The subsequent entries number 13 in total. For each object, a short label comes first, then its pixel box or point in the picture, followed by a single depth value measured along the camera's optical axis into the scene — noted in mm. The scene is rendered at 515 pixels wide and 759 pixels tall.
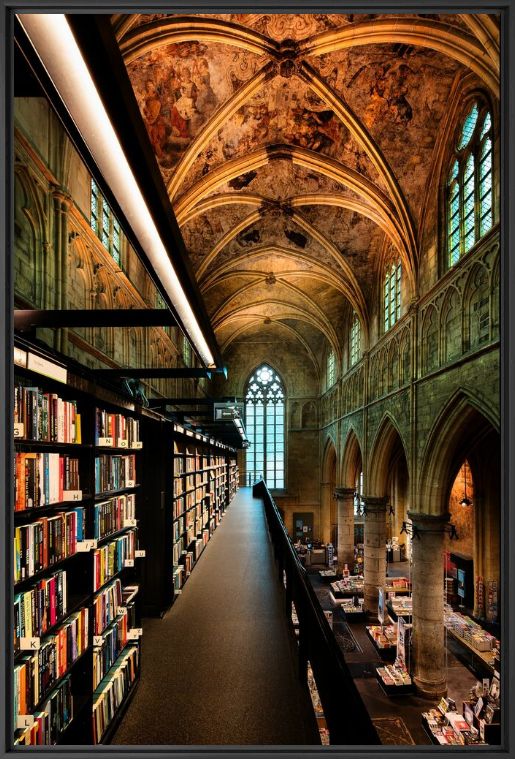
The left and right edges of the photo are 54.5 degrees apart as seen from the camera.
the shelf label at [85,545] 3506
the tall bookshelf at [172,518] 6516
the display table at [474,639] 12320
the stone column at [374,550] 17016
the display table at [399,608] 14870
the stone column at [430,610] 11195
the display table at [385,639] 13842
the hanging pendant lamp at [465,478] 17903
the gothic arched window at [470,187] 9000
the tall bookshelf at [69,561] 2791
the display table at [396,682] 11406
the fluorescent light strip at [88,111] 1313
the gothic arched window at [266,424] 32125
